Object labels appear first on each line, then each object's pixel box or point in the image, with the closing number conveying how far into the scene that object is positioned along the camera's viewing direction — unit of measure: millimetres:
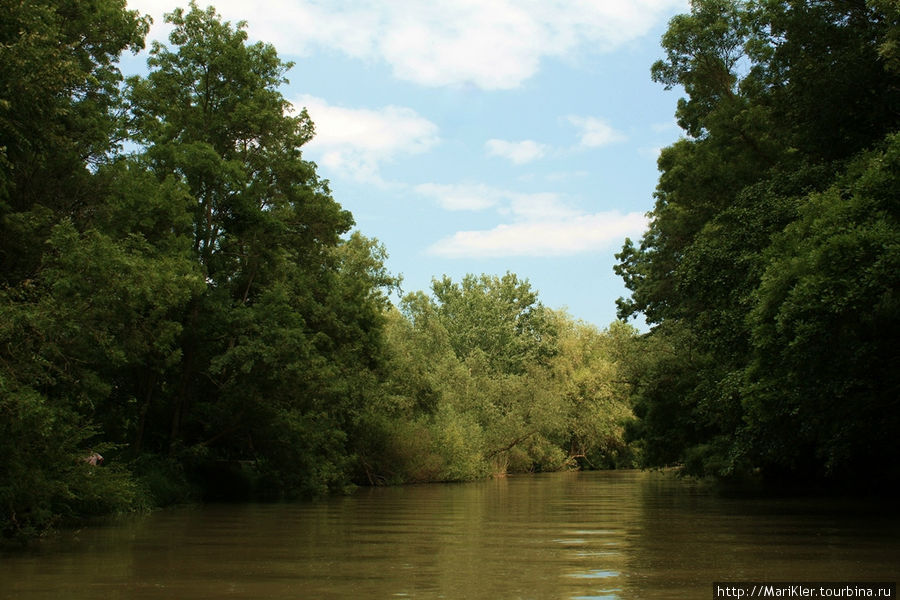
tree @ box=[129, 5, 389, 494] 26766
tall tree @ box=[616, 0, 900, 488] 17844
